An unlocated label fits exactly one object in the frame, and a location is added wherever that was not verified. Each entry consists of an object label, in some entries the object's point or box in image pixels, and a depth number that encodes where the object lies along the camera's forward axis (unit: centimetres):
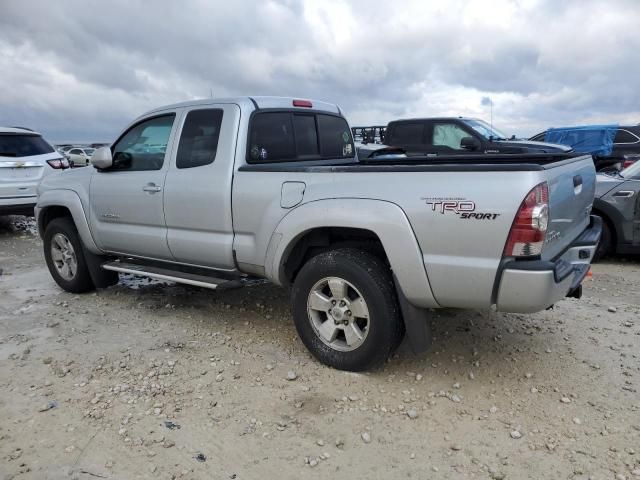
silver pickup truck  289
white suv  847
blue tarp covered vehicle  1335
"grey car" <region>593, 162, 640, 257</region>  632
